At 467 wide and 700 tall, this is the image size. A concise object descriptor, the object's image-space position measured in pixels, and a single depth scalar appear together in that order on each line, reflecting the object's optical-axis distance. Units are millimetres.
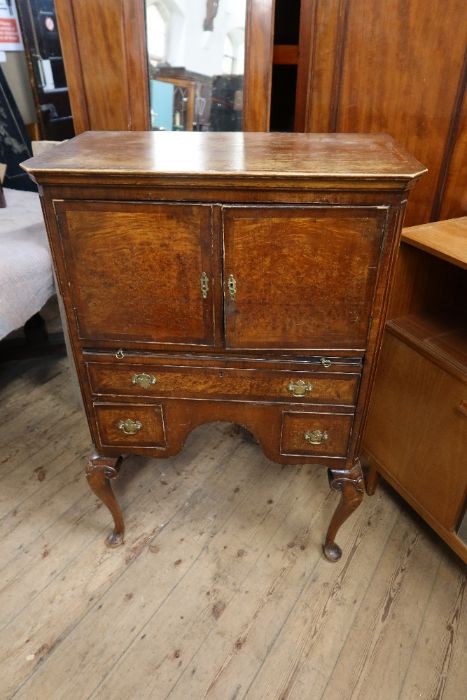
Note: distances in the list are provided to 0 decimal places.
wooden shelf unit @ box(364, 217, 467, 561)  1445
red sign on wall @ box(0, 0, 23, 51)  2797
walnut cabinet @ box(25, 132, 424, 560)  1045
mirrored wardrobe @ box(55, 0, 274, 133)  1539
